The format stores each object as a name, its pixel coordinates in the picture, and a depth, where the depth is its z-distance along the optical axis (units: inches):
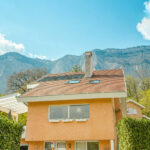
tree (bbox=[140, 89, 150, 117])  1868.8
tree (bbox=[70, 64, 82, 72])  2156.5
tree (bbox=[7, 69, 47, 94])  1832.1
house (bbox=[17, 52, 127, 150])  476.4
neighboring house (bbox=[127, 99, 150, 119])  1658.5
